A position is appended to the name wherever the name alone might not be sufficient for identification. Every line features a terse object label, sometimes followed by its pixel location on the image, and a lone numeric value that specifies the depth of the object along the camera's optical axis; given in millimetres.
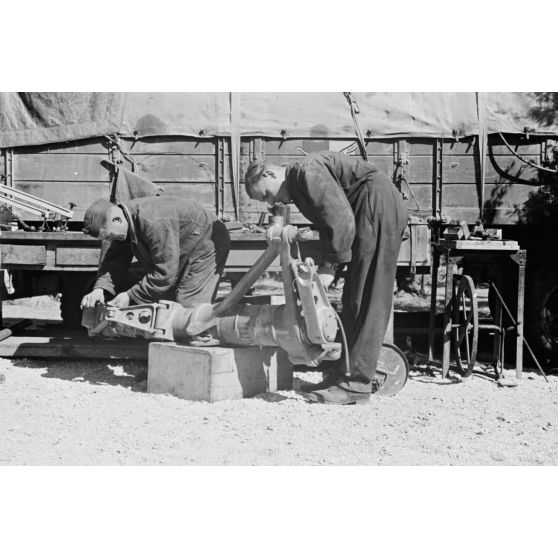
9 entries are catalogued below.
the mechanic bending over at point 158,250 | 5148
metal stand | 5660
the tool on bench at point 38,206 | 6344
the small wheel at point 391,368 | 5215
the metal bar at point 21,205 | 6250
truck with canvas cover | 6383
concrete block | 4848
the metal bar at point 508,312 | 5694
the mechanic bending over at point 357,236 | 4699
